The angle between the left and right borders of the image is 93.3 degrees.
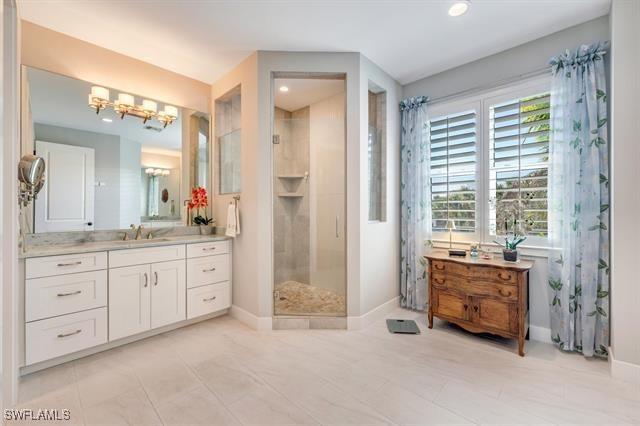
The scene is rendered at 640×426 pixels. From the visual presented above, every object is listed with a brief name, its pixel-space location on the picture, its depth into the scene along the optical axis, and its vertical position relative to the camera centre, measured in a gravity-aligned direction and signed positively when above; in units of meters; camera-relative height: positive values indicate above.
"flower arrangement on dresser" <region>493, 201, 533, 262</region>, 2.85 -0.12
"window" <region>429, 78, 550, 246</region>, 2.79 +0.50
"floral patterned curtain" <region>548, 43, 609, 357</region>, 2.40 +0.07
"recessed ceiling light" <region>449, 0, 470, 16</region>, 2.29 +1.57
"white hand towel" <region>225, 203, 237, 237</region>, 3.20 -0.12
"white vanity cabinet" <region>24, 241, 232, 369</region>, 2.20 -0.72
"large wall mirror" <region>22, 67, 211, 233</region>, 2.61 +0.57
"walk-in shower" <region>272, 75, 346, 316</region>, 3.15 +0.17
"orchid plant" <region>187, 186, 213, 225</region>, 3.49 +0.12
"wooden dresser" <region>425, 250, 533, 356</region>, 2.54 -0.75
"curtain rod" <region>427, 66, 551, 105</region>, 2.75 +1.26
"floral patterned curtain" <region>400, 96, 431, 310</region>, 3.43 +0.13
